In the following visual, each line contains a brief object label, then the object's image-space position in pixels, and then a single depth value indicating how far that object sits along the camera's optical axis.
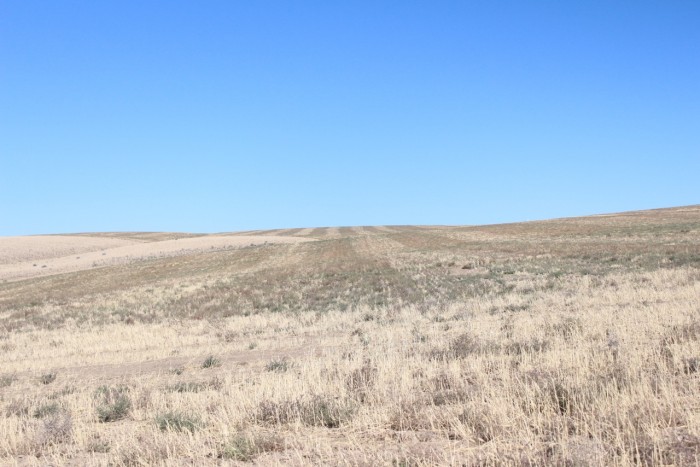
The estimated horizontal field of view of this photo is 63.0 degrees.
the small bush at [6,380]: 12.93
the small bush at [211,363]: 13.17
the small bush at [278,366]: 11.31
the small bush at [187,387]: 10.07
